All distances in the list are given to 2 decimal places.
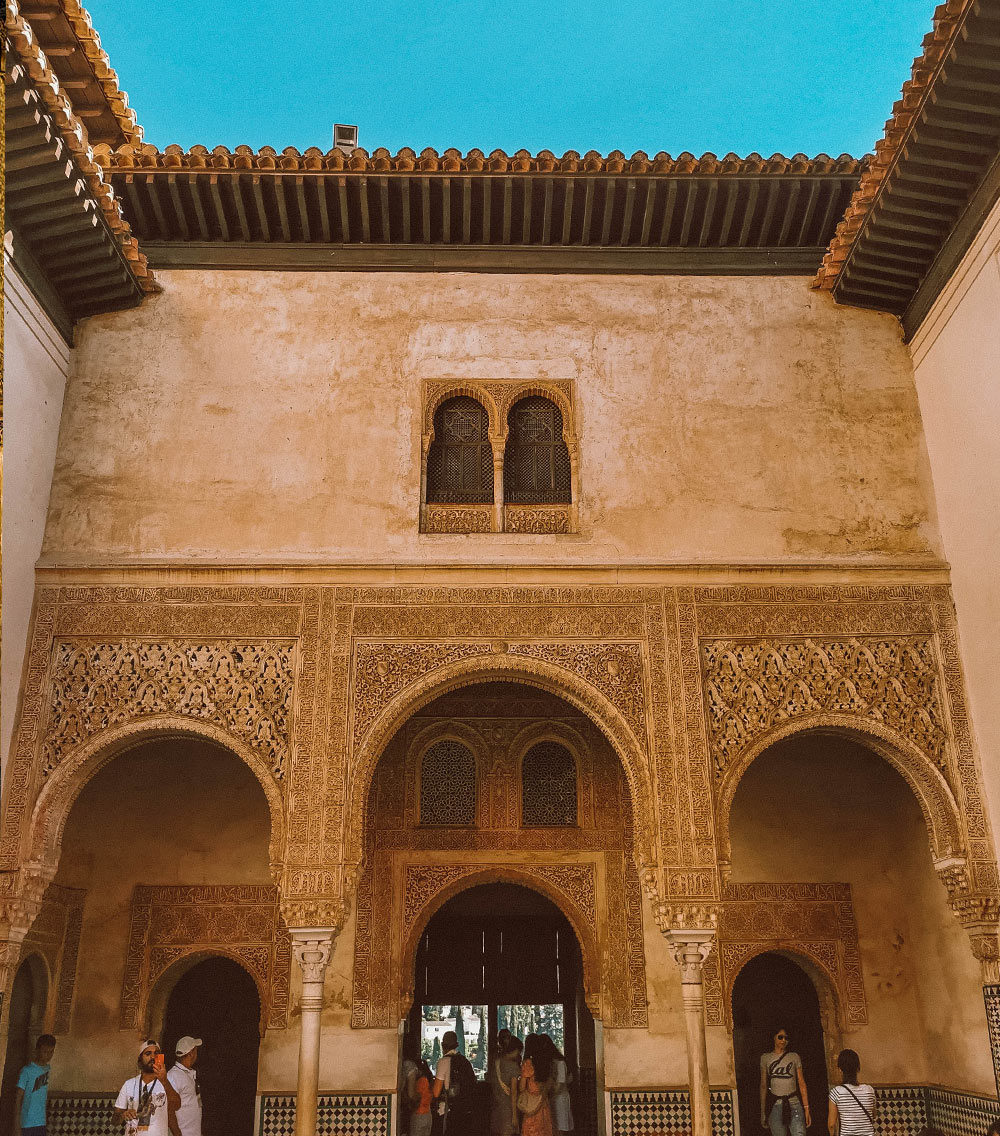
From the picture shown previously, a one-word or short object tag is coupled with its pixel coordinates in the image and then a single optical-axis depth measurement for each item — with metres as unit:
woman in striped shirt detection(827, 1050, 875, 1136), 5.07
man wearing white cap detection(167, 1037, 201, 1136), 5.75
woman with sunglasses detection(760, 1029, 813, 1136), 6.90
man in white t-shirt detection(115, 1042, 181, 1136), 4.87
